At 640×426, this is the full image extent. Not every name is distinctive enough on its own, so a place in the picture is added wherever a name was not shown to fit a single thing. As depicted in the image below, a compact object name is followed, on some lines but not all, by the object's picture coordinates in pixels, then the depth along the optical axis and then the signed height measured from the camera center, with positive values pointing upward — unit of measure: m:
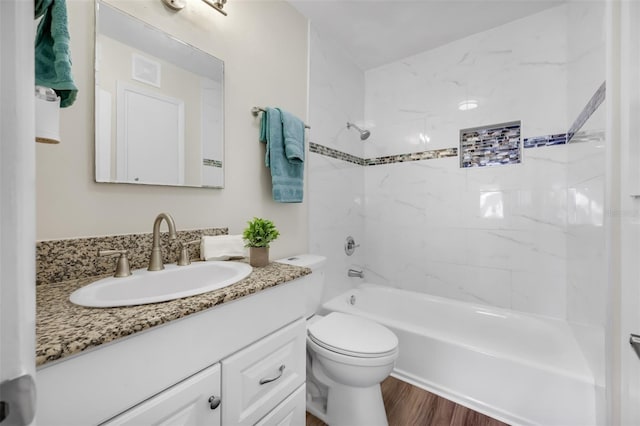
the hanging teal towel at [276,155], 1.55 +0.33
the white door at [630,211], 0.81 +0.00
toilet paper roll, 0.61 +0.22
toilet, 1.26 -0.74
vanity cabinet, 0.54 -0.41
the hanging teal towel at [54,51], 0.64 +0.39
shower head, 2.39 +0.72
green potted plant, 1.18 -0.13
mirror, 0.99 +0.44
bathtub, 1.30 -0.86
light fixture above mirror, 1.15 +0.96
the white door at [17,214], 0.23 +0.00
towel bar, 1.54 +0.58
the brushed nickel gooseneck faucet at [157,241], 1.02 -0.12
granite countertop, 0.50 -0.24
